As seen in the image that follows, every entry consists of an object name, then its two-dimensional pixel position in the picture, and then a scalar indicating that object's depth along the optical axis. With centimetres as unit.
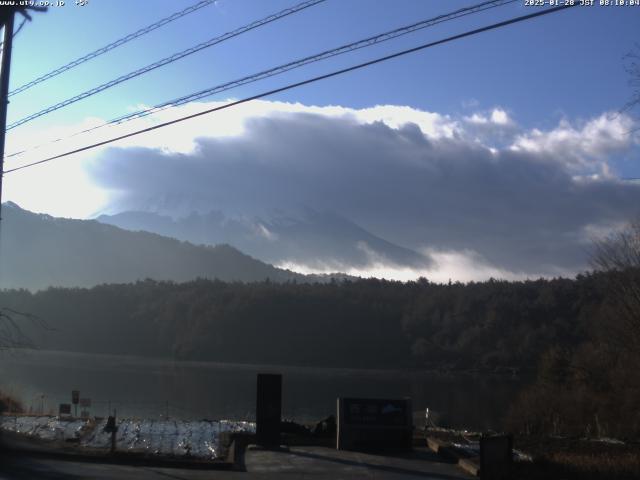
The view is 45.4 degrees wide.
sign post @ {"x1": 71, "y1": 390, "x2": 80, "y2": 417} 2529
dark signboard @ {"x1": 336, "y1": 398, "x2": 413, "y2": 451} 1877
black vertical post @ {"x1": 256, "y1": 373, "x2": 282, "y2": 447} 1878
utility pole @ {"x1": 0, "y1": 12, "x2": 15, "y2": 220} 1742
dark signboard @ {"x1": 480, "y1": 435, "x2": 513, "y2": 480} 1418
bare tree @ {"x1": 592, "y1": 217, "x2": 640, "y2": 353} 3628
